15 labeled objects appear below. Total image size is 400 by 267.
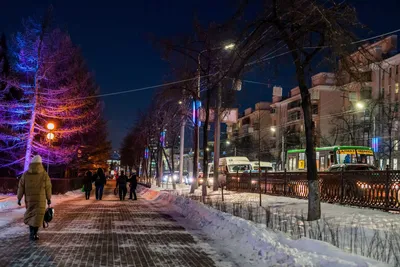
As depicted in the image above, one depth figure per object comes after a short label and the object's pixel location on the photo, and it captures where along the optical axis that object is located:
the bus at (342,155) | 32.62
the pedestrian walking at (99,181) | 26.09
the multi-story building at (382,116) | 44.06
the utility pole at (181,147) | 41.29
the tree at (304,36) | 12.38
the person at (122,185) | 27.23
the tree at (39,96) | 27.66
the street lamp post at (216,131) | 27.83
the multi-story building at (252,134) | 85.38
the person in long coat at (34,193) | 10.35
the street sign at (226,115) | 29.38
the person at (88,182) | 27.72
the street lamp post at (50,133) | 23.95
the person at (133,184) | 27.97
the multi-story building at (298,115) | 69.19
